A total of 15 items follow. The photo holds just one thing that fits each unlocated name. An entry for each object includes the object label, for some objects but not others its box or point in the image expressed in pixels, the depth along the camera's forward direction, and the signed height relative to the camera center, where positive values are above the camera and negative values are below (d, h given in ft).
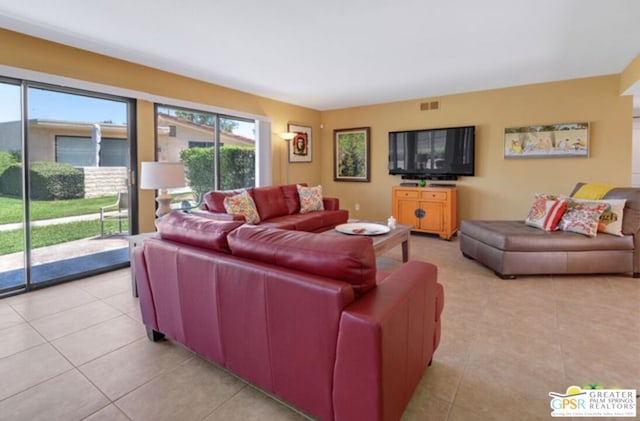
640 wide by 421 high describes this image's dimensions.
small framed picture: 20.59 +3.39
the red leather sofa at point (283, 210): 13.24 -0.57
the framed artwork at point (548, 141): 14.90 +2.66
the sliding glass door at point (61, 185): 10.20 +0.42
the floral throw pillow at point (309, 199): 16.22 -0.09
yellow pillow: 12.33 +0.25
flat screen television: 17.40 +2.46
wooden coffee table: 10.75 -1.46
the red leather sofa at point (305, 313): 3.94 -1.63
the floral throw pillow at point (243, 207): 13.03 -0.39
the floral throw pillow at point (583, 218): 11.30 -0.71
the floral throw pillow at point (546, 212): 11.93 -0.53
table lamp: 10.68 +0.64
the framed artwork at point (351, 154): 21.12 +2.81
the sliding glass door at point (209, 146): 14.28 +2.43
